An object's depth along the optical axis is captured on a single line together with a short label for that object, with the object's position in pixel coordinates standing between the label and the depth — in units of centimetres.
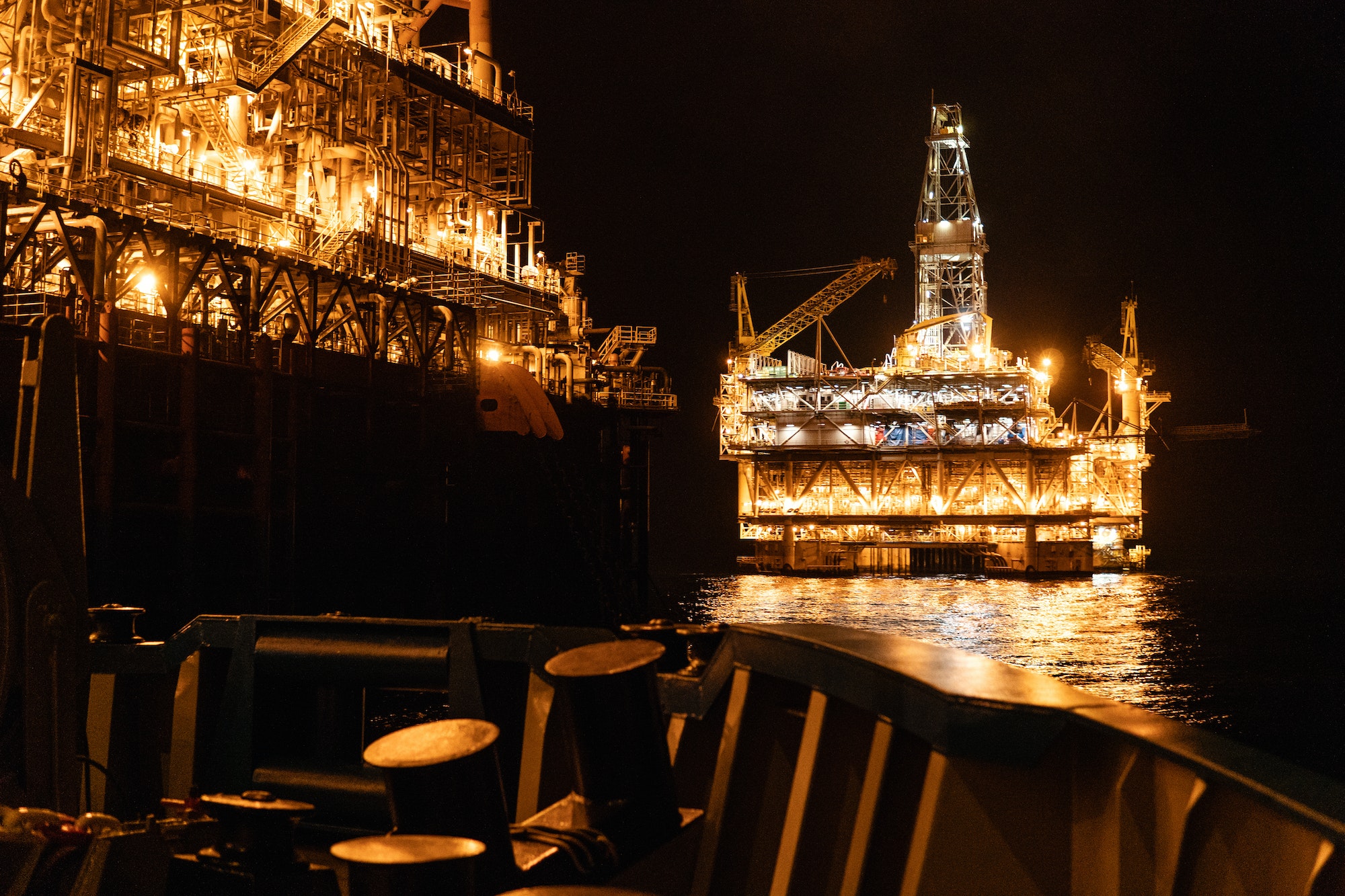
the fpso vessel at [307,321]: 2766
